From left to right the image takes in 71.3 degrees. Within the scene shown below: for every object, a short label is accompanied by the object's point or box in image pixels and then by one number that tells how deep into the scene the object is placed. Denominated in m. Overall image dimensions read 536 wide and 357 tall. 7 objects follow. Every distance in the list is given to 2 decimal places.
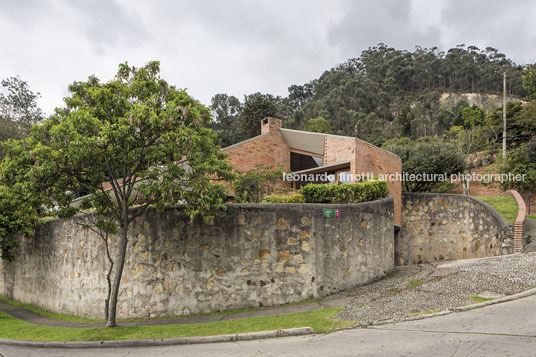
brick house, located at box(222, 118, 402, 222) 15.70
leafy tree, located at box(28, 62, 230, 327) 7.90
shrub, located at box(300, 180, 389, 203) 12.01
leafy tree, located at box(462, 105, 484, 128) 43.26
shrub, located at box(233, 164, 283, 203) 14.02
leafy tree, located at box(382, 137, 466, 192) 23.53
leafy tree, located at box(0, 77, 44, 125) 31.98
